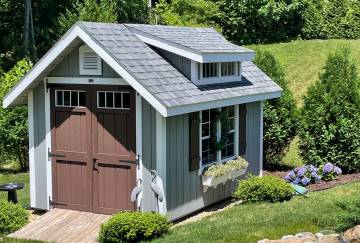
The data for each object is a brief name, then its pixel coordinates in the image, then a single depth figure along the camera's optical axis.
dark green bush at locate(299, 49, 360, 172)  15.01
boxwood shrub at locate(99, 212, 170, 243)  9.55
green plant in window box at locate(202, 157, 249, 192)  11.93
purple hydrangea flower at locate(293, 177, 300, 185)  14.17
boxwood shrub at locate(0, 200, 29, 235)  10.78
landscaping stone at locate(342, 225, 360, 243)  7.51
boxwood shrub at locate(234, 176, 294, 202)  12.01
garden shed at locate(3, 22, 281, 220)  10.79
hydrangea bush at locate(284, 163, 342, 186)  14.20
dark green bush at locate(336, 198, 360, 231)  7.93
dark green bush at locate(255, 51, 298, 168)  16.06
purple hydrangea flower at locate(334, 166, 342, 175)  14.52
